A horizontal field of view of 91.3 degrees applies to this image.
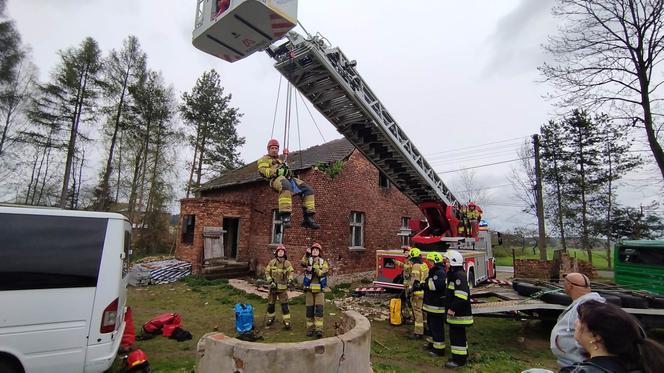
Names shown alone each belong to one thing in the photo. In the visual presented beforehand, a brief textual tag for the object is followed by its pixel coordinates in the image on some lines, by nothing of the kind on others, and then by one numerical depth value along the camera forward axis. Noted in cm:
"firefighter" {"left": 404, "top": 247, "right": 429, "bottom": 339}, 707
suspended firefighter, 553
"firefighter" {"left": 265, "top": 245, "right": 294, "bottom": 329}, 739
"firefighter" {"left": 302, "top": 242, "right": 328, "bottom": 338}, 693
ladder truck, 473
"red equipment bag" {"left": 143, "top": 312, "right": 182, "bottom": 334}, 653
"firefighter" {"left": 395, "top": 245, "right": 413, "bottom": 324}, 769
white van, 339
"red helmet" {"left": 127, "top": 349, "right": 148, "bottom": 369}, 457
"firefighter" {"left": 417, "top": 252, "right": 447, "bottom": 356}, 602
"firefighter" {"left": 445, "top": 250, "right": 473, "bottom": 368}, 545
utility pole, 1638
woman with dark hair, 174
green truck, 820
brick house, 1241
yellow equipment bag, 783
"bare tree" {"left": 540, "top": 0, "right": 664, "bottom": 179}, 1128
